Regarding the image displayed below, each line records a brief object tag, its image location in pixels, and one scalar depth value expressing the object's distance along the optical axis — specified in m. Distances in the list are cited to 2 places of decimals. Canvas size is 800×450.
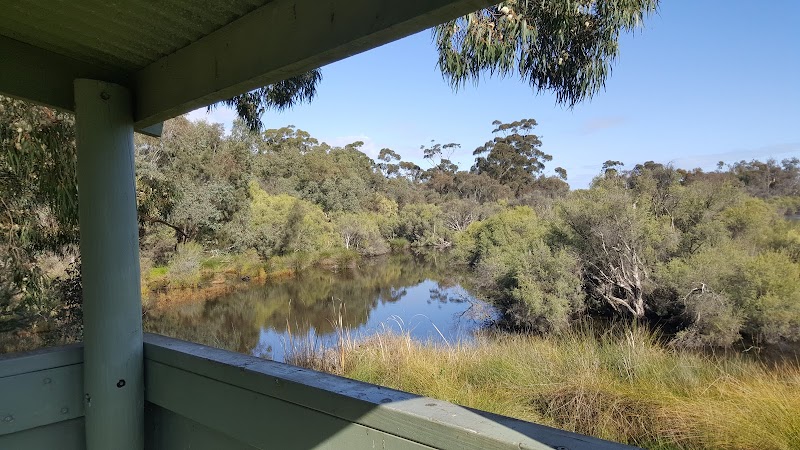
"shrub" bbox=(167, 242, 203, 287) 12.12
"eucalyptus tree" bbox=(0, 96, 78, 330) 3.21
